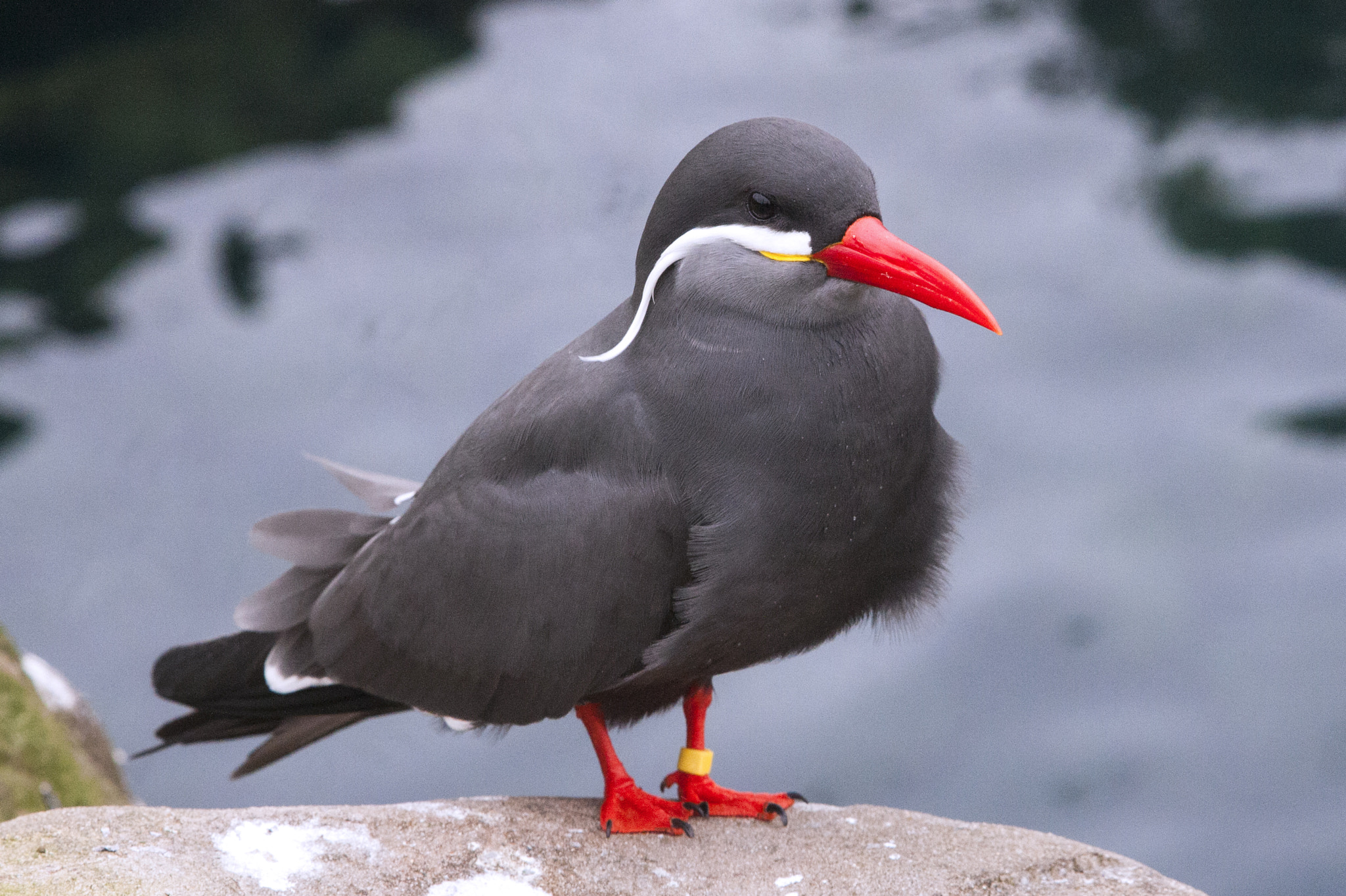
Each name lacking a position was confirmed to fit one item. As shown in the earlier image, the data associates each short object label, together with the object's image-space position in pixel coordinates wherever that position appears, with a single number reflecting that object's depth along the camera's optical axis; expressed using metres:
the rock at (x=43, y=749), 9.61
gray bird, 7.48
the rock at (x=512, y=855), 7.35
